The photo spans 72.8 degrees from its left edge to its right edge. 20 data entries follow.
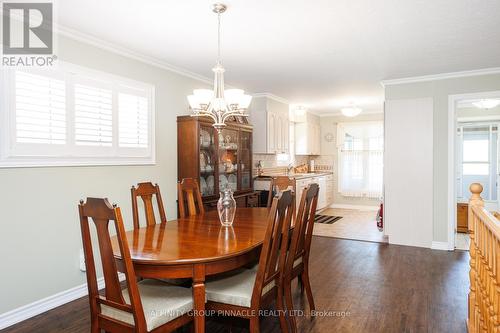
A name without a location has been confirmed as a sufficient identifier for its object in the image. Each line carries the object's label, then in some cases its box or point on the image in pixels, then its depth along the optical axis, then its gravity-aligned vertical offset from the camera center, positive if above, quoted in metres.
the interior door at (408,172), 4.84 -0.13
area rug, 6.77 -1.16
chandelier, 2.84 +0.52
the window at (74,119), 2.69 +0.41
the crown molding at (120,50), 3.04 +1.18
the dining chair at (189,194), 3.09 -0.30
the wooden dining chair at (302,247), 2.38 -0.65
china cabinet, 4.21 +0.08
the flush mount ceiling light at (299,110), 6.71 +1.04
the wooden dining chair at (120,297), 1.64 -0.75
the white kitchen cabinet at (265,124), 5.95 +0.70
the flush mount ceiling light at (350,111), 6.32 +0.97
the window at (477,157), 7.07 +0.12
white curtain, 8.16 +0.10
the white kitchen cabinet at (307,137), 7.77 +0.61
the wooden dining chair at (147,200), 2.72 -0.31
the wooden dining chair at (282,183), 3.56 -0.22
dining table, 1.80 -0.50
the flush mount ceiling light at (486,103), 5.88 +1.05
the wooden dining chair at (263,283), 1.94 -0.76
